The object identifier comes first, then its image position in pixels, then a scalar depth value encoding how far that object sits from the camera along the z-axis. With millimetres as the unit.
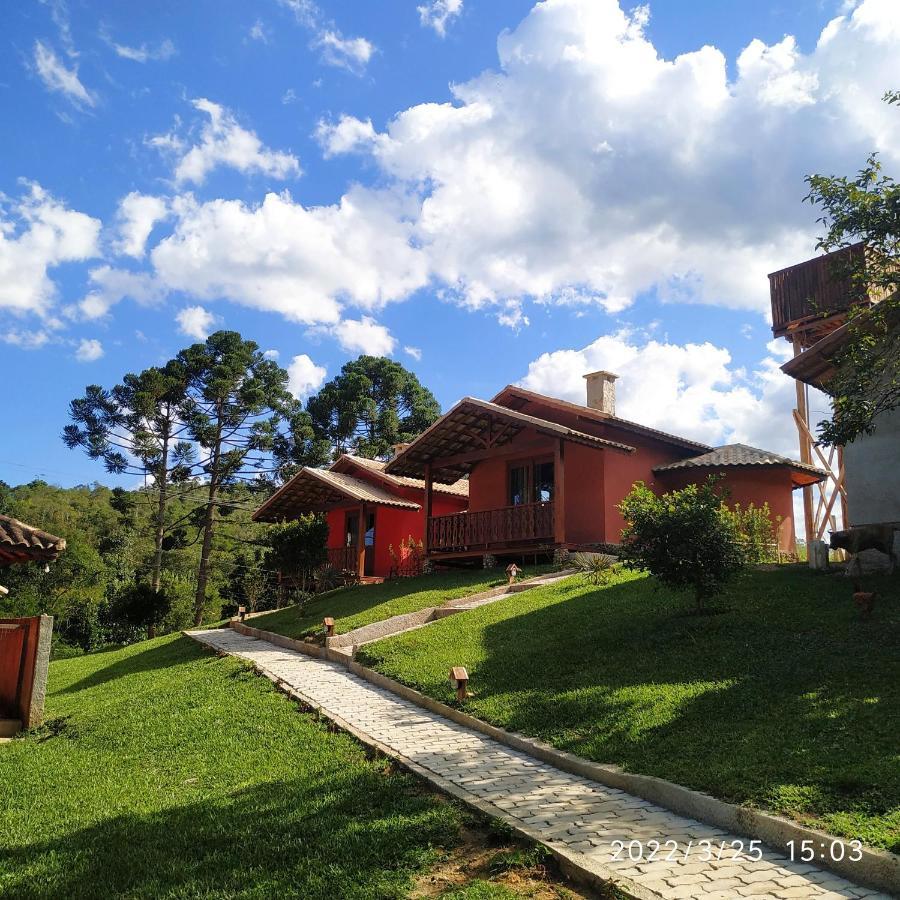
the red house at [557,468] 19516
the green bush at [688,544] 10406
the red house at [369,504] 25734
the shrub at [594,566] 14773
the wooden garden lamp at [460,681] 8953
